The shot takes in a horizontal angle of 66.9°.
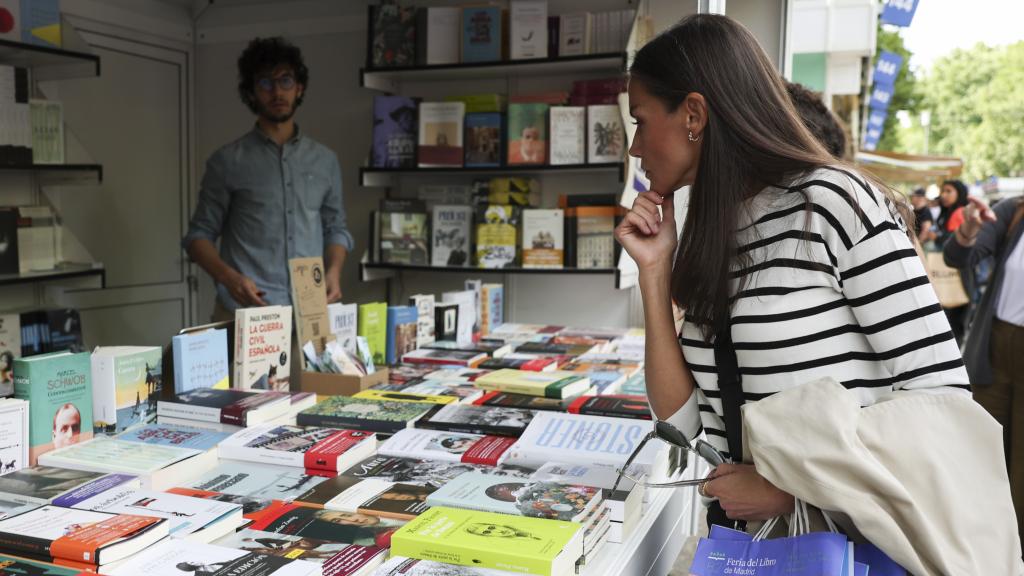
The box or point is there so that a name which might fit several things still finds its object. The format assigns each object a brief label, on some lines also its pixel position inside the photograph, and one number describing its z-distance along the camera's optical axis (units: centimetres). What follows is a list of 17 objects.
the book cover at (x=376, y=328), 257
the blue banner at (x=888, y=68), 610
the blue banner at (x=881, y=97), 782
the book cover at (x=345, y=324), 241
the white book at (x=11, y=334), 310
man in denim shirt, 318
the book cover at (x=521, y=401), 193
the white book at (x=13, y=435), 138
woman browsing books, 101
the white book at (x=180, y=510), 112
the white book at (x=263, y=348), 201
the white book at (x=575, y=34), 383
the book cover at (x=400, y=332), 272
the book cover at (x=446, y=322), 303
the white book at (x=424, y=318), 290
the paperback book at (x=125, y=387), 163
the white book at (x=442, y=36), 406
